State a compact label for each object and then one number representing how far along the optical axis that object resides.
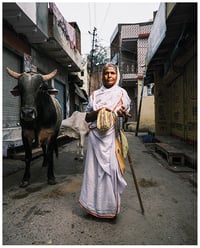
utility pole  8.47
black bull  3.40
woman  2.44
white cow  6.16
